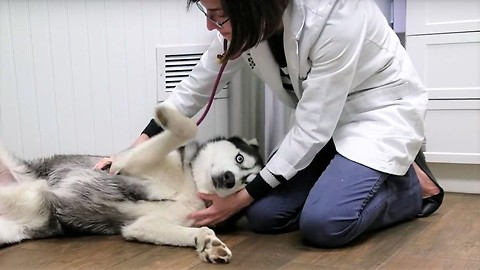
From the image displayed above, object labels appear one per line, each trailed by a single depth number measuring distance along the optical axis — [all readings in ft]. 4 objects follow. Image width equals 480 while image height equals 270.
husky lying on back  5.10
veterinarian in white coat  4.71
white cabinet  6.73
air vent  6.89
